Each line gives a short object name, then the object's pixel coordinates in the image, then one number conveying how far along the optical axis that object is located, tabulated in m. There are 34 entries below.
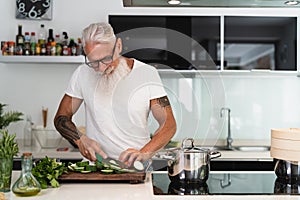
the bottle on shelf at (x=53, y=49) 3.78
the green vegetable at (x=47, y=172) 2.03
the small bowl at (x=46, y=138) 3.81
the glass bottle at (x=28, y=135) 3.94
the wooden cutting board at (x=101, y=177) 2.11
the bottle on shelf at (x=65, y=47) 3.80
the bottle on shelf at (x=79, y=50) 3.83
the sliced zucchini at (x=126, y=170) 2.16
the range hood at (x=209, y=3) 2.33
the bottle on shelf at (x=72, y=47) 3.81
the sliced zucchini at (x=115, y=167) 2.17
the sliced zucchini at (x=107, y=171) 2.15
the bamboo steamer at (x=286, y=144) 2.07
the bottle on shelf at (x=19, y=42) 3.80
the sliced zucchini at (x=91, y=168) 2.19
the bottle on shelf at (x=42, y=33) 3.90
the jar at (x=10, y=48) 3.78
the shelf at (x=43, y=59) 3.74
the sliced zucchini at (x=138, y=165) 2.19
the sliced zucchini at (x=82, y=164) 2.25
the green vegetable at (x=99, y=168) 2.16
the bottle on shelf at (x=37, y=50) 3.79
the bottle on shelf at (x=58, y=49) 3.81
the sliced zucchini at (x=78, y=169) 2.19
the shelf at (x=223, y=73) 3.83
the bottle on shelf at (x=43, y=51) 3.80
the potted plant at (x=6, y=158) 1.92
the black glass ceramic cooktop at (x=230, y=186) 1.97
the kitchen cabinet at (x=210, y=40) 3.82
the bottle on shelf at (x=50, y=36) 3.86
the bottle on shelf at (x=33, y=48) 3.80
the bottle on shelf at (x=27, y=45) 3.80
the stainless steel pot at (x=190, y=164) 2.05
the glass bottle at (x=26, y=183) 1.87
